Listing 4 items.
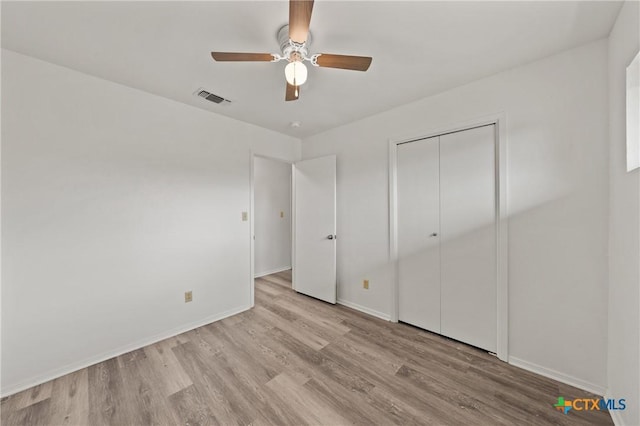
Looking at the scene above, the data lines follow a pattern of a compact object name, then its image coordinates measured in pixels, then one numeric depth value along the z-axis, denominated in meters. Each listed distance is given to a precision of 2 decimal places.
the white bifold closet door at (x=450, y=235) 2.11
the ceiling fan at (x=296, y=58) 1.40
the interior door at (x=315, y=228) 3.23
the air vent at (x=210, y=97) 2.31
